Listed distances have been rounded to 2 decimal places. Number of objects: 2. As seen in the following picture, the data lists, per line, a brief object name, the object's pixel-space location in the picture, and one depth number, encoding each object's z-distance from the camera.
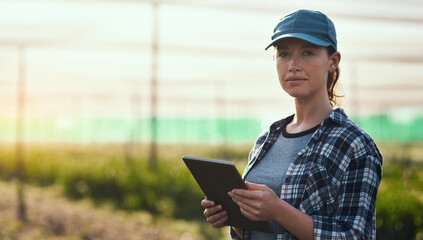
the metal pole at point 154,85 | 6.63
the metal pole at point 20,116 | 6.41
